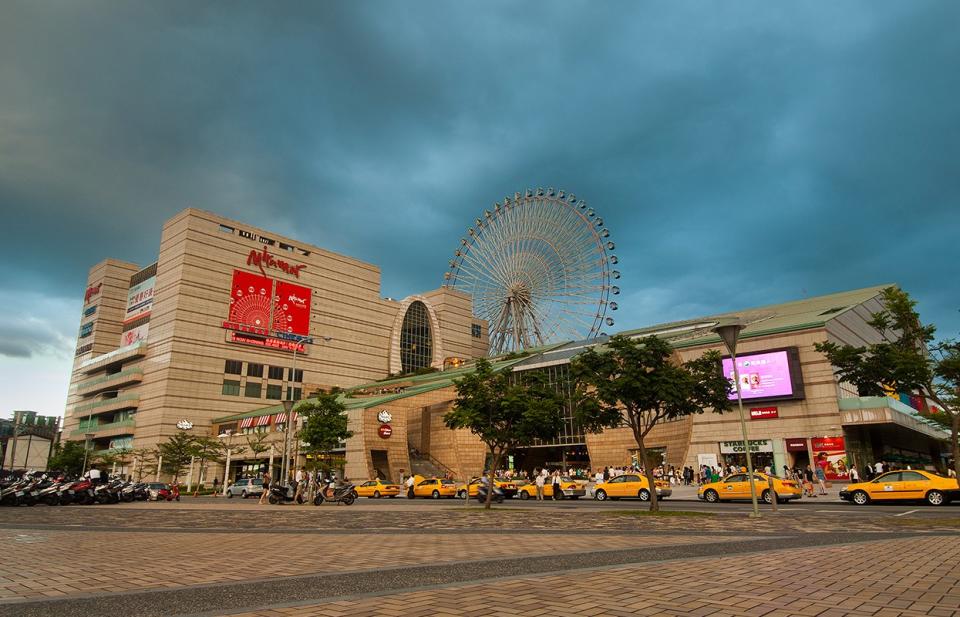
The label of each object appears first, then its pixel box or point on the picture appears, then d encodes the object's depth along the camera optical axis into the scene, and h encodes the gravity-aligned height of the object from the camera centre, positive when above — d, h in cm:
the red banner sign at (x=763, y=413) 5179 +392
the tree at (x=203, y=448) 6303 +183
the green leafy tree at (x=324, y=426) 3959 +250
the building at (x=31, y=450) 10268 +304
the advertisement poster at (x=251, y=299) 9169 +2554
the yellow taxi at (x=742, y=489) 2909 -152
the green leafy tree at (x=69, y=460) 8869 +101
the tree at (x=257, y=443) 6719 +244
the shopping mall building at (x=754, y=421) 4969 +348
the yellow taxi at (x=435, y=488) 4375 -186
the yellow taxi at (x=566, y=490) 3866 -187
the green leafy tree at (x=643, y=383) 2288 +292
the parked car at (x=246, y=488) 4888 -190
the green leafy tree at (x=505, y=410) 2833 +247
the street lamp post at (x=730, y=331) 1986 +422
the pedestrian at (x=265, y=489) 3572 -146
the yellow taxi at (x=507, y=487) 4081 -173
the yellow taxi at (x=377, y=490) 4691 -208
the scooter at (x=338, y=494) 3303 -171
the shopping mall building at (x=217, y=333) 8588 +2145
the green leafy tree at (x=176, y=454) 6366 +125
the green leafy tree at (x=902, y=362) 1873 +306
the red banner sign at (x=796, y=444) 5006 +117
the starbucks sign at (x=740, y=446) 5200 +109
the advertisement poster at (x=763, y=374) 5131 +729
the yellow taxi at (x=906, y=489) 2484 -138
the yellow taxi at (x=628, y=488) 3388 -162
